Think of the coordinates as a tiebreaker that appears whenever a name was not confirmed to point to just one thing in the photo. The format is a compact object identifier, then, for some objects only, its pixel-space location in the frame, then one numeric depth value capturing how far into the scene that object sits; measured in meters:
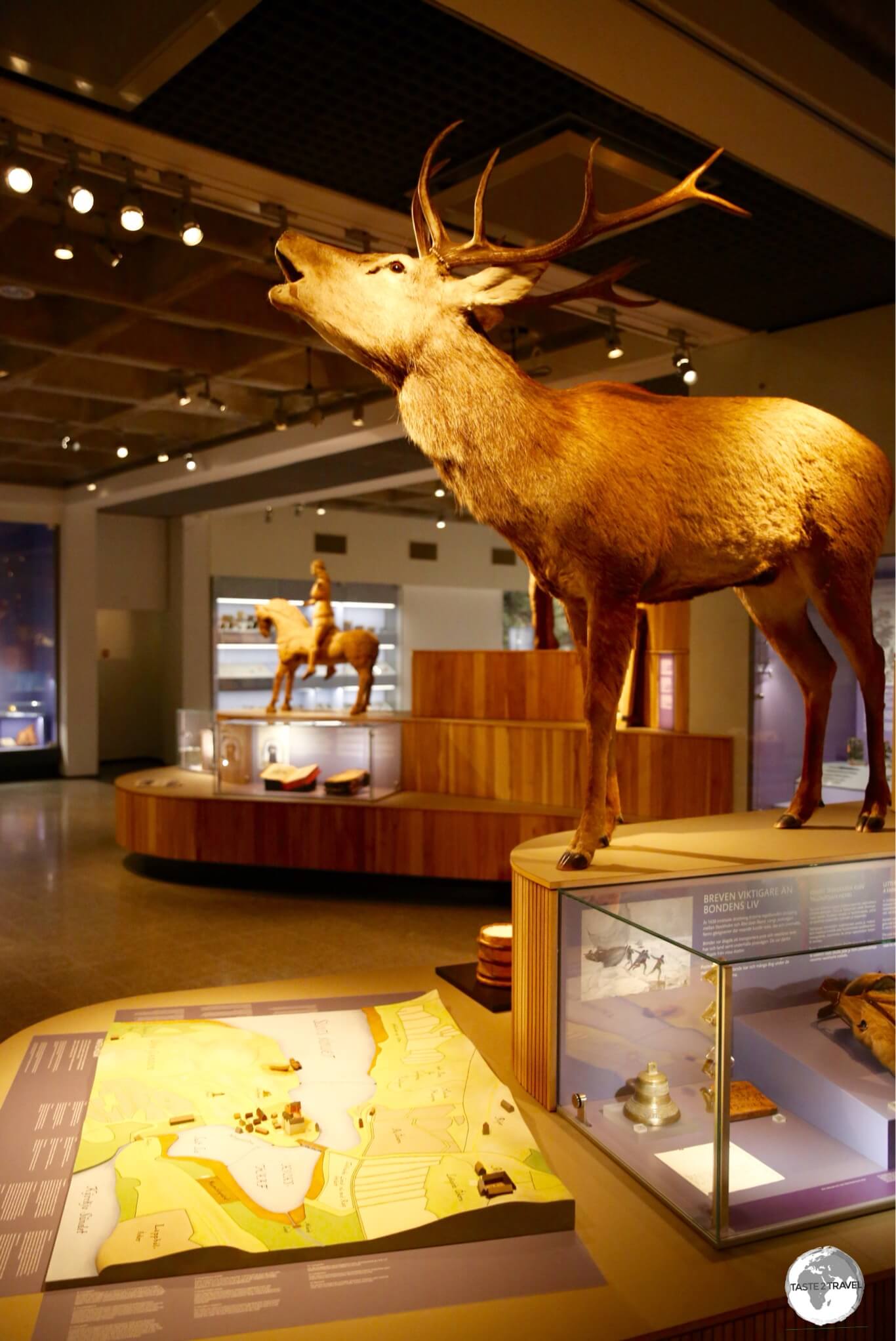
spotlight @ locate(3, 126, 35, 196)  3.22
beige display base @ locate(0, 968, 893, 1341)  1.40
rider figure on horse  6.81
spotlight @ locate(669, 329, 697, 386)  5.25
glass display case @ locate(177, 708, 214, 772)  6.86
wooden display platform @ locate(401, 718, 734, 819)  5.47
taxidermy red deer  1.87
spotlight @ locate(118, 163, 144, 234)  3.50
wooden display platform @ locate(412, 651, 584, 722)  5.90
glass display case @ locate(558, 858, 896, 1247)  1.62
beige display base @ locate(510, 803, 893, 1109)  2.08
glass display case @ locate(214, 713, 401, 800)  6.00
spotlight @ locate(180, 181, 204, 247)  3.64
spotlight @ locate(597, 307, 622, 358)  5.07
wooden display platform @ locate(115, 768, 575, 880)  5.58
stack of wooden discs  2.73
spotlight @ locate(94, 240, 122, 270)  3.82
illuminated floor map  1.56
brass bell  1.89
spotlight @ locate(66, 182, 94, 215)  3.33
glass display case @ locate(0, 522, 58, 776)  10.82
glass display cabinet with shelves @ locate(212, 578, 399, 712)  10.98
